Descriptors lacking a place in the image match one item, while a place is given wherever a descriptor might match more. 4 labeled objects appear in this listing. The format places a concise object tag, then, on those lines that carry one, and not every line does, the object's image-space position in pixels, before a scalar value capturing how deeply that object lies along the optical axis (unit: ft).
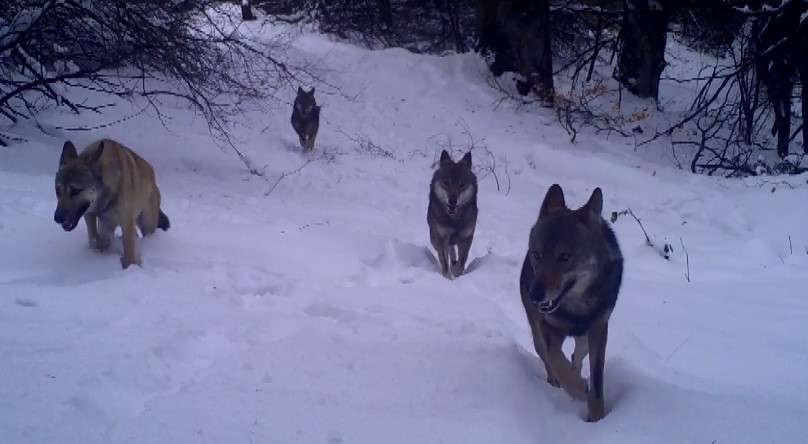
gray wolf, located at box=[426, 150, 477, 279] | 27.17
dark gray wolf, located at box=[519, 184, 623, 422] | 12.84
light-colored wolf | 20.01
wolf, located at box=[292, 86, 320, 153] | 47.44
